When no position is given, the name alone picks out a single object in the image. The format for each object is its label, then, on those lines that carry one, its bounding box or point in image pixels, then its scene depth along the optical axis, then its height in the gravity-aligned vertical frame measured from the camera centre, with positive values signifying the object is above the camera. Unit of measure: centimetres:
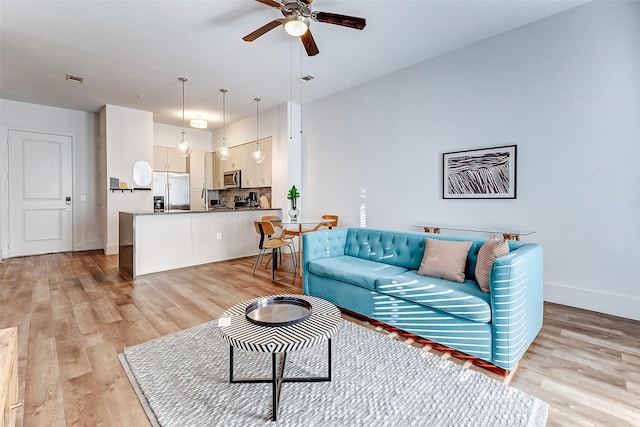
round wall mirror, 631 +68
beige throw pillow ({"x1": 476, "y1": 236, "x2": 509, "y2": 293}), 226 -39
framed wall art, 349 +41
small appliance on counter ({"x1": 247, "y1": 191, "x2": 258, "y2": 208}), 741 +15
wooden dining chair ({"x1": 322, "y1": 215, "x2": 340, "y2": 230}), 534 -25
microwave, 741 +65
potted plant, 478 +2
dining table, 446 -37
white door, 574 +21
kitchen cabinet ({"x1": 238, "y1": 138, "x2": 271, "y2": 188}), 654 +88
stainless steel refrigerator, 740 +40
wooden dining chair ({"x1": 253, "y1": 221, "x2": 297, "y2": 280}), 441 -54
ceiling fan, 257 +165
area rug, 157 -111
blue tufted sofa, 195 -68
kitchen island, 443 -56
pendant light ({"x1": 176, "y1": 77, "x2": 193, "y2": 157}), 481 +94
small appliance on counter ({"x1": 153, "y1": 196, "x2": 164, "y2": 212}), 733 +3
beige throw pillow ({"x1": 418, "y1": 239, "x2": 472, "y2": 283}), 253 -47
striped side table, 149 -68
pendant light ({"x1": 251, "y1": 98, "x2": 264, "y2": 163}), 546 +92
